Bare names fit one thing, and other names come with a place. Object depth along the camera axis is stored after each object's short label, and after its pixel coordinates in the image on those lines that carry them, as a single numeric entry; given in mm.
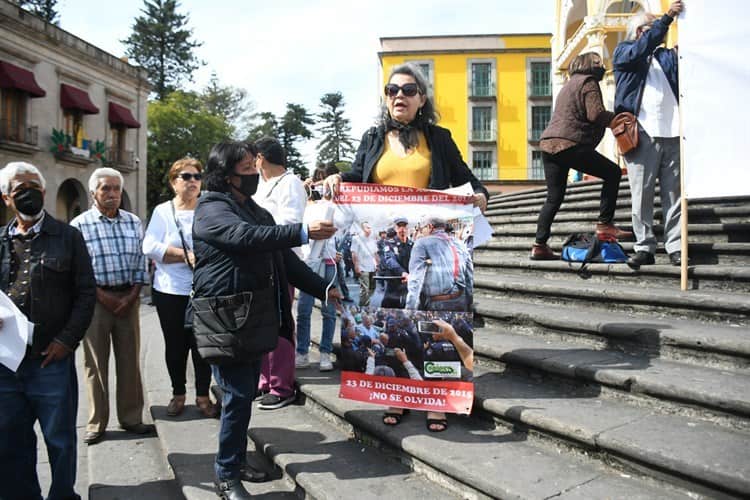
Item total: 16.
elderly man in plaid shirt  4160
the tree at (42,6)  36781
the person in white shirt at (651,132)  4660
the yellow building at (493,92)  38594
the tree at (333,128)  63406
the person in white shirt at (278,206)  4266
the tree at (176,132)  34938
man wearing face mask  2996
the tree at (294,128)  60938
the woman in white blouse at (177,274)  4352
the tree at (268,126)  56156
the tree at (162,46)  42594
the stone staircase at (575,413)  2412
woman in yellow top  3293
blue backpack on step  4953
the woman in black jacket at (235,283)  2730
